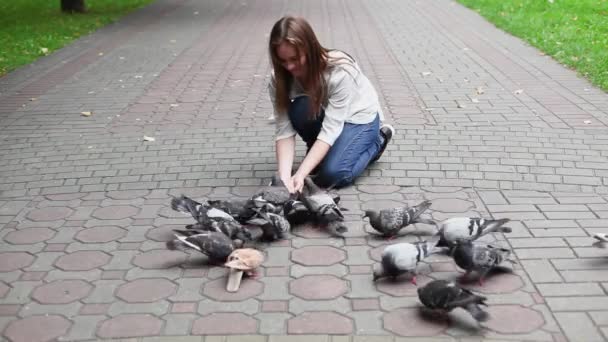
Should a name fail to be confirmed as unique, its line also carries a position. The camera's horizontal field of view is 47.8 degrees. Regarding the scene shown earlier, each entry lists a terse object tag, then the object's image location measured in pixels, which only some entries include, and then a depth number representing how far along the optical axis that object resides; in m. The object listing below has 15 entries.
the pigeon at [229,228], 4.42
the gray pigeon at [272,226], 4.56
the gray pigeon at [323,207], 4.68
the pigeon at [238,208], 4.69
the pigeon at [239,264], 4.01
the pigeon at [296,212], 4.78
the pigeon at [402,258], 3.91
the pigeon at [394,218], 4.49
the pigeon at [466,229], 4.21
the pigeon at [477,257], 3.90
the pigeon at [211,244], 4.19
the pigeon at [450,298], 3.45
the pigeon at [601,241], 4.13
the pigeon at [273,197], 4.70
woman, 4.99
